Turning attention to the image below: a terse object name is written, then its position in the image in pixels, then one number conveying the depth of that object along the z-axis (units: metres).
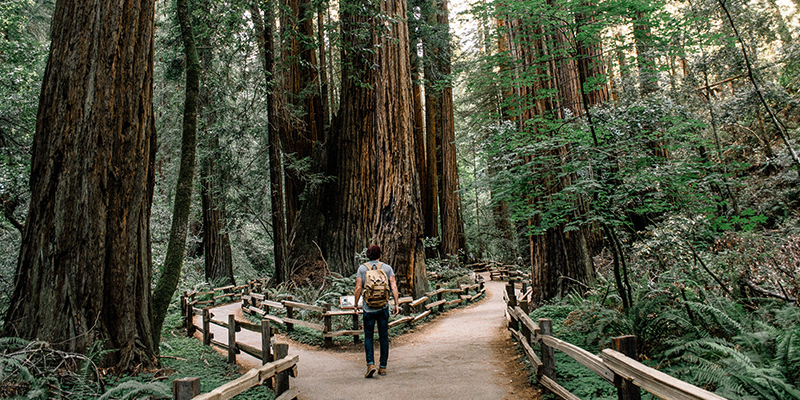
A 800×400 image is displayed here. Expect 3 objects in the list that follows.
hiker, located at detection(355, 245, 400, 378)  5.29
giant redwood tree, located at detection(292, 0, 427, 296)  10.07
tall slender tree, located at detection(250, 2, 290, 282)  10.83
